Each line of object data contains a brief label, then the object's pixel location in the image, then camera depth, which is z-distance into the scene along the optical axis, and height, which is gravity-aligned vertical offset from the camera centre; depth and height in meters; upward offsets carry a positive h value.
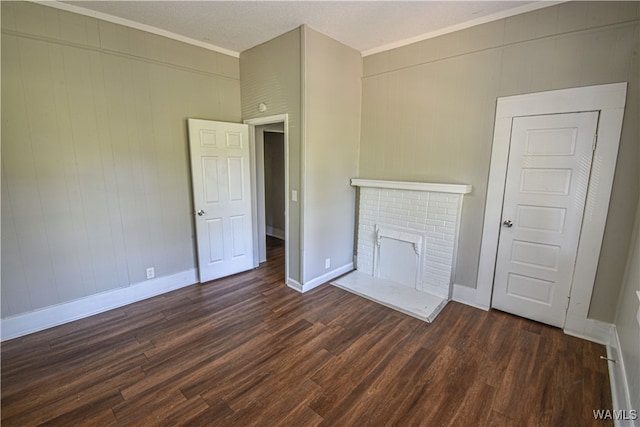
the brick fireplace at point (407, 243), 3.07 -0.89
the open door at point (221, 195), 3.36 -0.36
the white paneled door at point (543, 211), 2.41 -0.37
